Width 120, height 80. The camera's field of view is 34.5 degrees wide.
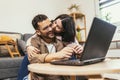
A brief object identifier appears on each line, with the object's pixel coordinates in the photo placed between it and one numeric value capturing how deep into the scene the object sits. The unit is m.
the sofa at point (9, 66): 2.60
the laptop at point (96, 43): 0.92
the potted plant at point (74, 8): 4.05
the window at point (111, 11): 3.45
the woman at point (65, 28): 1.38
